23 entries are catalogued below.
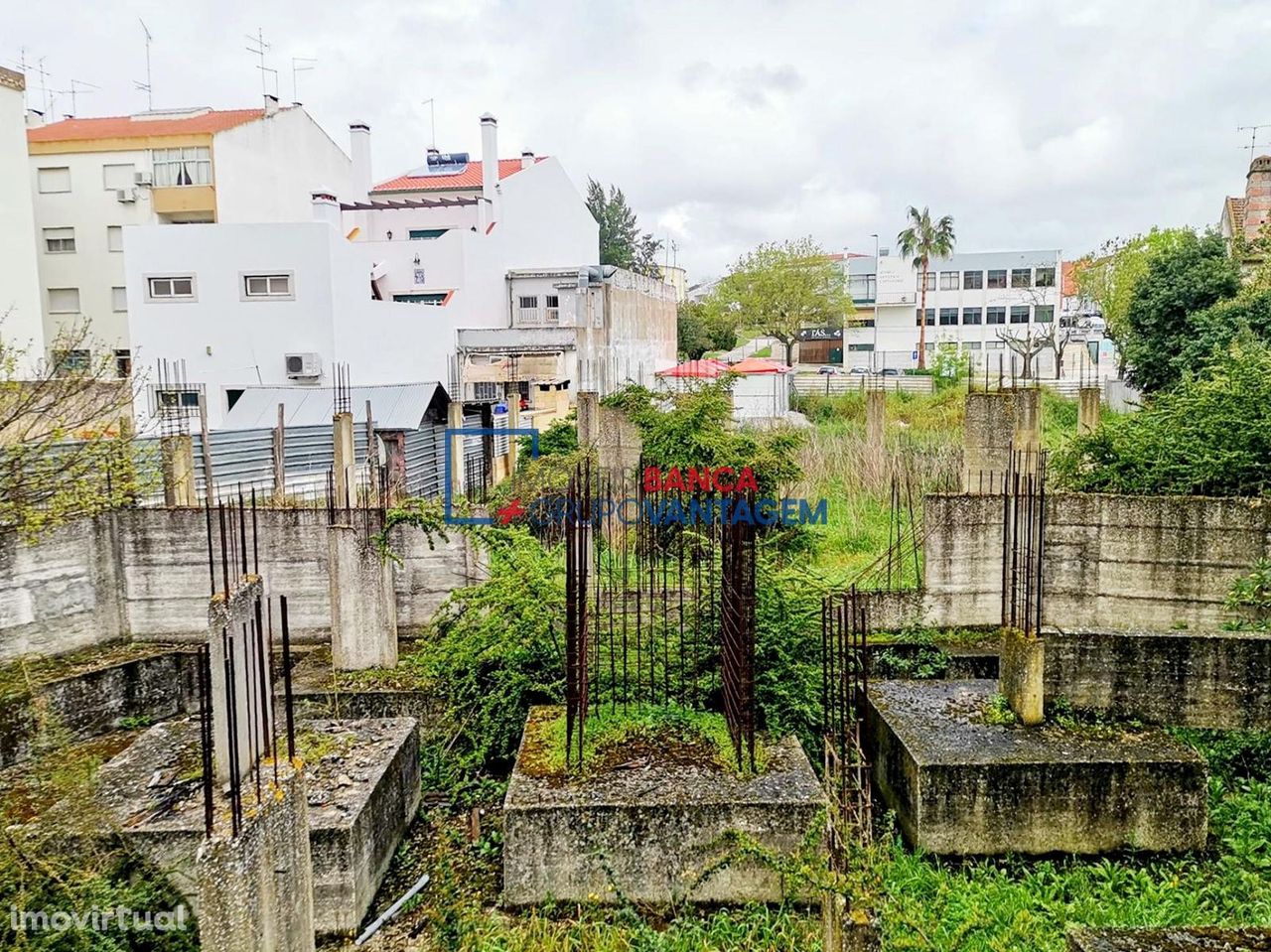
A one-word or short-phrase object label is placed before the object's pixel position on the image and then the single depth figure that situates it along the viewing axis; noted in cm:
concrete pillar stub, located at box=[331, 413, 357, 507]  997
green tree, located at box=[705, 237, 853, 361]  3881
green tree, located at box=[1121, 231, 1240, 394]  1934
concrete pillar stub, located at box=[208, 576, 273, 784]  364
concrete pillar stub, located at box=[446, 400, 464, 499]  1412
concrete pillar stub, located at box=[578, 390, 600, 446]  1371
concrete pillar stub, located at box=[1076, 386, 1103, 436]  1354
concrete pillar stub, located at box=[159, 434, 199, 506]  898
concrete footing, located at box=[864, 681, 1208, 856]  527
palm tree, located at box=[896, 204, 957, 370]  4275
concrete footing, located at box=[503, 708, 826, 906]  493
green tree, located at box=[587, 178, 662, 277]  4772
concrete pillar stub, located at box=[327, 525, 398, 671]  778
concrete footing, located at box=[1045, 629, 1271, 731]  630
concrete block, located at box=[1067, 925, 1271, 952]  331
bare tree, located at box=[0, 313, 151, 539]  673
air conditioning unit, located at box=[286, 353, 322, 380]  1908
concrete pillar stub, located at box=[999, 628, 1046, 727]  573
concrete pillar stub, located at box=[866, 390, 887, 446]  1510
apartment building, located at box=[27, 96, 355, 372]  2333
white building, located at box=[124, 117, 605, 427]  1909
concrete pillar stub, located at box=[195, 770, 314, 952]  315
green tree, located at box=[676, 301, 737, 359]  4203
